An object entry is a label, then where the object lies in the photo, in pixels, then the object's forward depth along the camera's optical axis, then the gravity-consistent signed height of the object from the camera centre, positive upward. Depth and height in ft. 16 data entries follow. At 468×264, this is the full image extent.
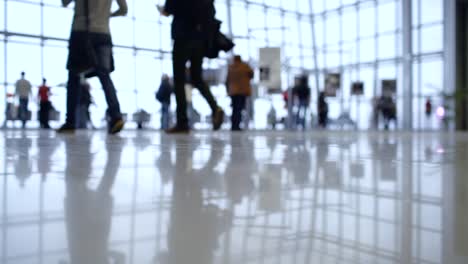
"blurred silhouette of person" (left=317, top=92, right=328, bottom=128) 53.04 +2.42
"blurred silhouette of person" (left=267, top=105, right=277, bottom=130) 56.61 +1.57
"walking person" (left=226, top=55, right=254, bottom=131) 23.04 +2.23
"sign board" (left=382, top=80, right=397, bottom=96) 54.65 +5.32
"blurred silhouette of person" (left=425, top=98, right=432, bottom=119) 57.31 +2.86
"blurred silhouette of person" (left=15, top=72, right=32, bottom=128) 37.17 +3.28
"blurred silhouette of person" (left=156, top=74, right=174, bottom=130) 38.55 +3.16
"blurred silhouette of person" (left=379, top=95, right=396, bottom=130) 56.75 +2.83
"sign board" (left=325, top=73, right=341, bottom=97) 49.48 +5.24
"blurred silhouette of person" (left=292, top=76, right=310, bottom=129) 38.99 +3.08
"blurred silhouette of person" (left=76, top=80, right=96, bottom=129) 35.35 +2.05
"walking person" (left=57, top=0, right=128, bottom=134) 12.54 +2.38
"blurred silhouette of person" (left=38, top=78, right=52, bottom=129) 36.63 +2.17
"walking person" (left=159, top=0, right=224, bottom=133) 12.39 +2.63
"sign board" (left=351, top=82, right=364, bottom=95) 51.85 +4.90
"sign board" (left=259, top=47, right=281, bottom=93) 34.83 +4.96
